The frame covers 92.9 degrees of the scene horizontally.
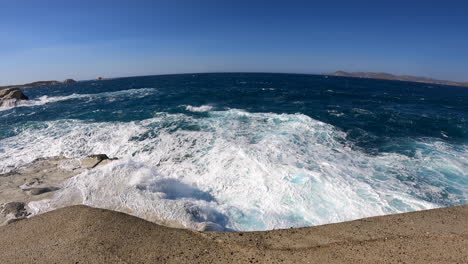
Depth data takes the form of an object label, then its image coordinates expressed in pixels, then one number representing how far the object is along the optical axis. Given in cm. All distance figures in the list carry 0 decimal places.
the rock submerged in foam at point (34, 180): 564
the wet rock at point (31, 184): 704
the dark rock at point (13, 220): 486
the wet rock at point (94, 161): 871
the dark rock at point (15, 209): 545
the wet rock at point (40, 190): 652
